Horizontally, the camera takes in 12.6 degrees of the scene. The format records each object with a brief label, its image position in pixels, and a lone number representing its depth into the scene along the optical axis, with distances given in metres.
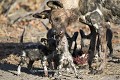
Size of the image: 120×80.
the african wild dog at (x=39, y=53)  10.47
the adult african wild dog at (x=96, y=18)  11.01
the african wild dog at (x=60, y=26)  10.19
